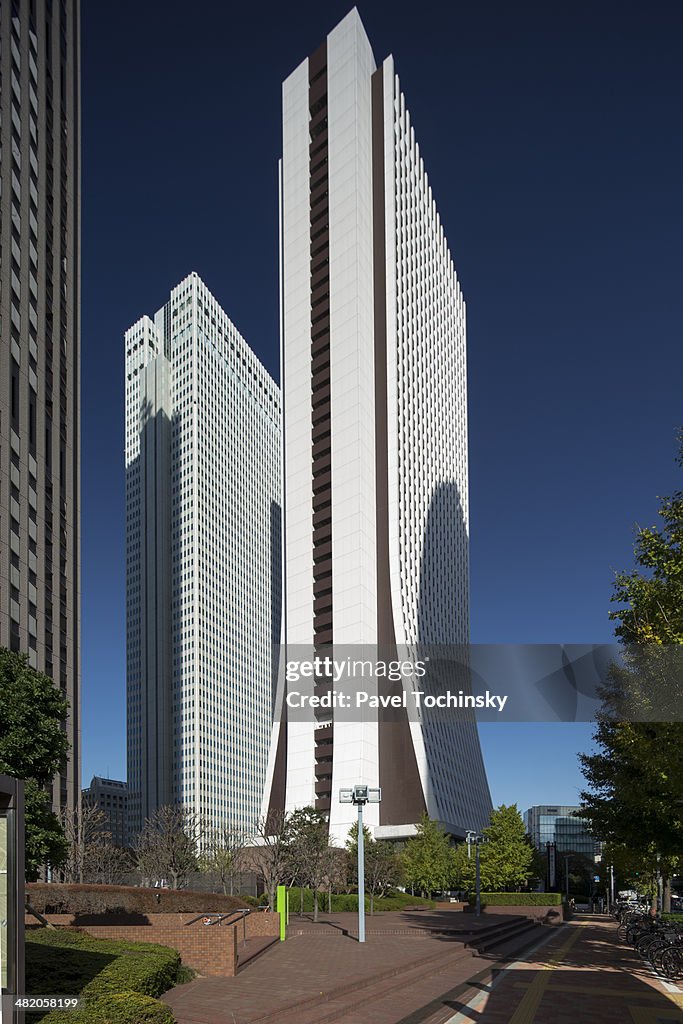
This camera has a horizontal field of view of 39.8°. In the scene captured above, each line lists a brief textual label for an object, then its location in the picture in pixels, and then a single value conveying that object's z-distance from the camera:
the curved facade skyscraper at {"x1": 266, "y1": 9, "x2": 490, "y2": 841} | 94.50
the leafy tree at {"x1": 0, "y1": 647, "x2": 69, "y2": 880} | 28.55
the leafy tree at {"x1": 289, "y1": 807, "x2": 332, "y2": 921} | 54.46
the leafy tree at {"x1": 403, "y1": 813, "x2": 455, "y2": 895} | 73.00
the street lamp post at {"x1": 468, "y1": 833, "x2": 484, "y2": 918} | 51.19
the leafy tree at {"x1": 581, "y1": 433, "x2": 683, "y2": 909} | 20.33
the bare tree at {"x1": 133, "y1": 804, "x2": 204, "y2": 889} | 61.12
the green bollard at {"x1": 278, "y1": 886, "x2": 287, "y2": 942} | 31.20
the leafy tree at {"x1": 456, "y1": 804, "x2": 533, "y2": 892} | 65.94
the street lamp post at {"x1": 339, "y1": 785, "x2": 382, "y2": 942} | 36.19
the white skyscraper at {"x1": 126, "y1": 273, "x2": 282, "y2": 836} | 163.25
